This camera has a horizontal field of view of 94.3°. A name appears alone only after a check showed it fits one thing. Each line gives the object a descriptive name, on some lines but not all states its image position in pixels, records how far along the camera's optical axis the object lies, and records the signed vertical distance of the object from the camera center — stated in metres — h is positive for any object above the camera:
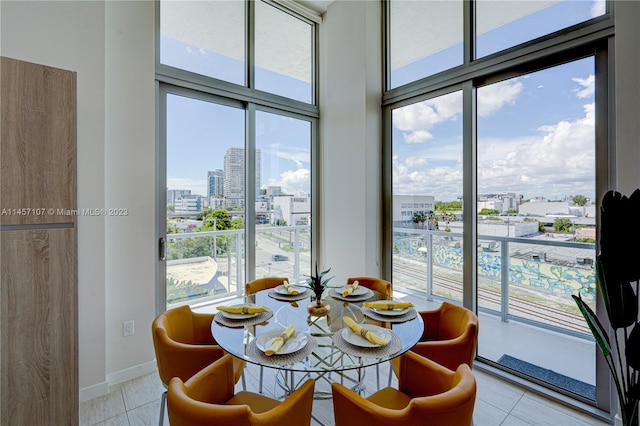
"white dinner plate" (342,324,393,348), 1.49 -0.66
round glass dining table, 1.42 -0.68
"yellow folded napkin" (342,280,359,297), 2.29 -0.61
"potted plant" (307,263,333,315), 2.01 -0.63
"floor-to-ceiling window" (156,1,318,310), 2.94 +0.78
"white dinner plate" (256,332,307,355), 1.44 -0.66
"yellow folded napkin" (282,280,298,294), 2.31 -0.60
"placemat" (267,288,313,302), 2.26 -0.65
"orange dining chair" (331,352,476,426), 1.11 -0.79
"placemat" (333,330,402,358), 1.43 -0.68
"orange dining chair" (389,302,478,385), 1.73 -0.79
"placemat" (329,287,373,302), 2.25 -0.65
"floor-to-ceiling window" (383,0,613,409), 2.24 +0.40
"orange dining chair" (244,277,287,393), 2.70 -0.67
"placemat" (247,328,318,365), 1.38 -0.69
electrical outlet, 2.56 -1.00
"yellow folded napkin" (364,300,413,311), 1.96 -0.62
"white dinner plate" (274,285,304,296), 2.34 -0.62
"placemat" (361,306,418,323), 1.85 -0.66
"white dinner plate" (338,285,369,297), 2.33 -0.63
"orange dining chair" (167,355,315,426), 1.09 -0.79
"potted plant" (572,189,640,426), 1.47 -0.33
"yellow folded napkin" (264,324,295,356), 1.39 -0.64
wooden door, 1.76 -0.21
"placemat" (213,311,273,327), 1.79 -0.67
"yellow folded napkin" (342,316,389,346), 1.48 -0.63
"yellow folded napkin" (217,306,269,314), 1.89 -0.62
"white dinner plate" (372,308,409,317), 1.89 -0.64
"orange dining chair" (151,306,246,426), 1.67 -0.81
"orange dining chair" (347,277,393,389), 2.68 -0.67
